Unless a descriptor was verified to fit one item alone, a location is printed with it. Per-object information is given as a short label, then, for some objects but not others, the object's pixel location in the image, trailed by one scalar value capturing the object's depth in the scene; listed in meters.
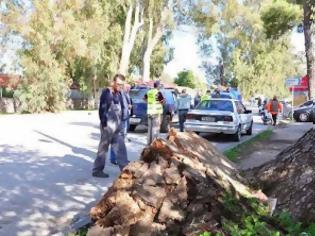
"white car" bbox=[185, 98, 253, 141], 19.14
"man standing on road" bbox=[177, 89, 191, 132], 20.16
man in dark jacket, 10.38
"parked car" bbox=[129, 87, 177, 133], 21.16
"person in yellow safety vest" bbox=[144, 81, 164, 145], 15.69
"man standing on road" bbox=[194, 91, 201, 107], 29.15
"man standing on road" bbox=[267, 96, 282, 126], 28.70
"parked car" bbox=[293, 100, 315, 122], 34.91
